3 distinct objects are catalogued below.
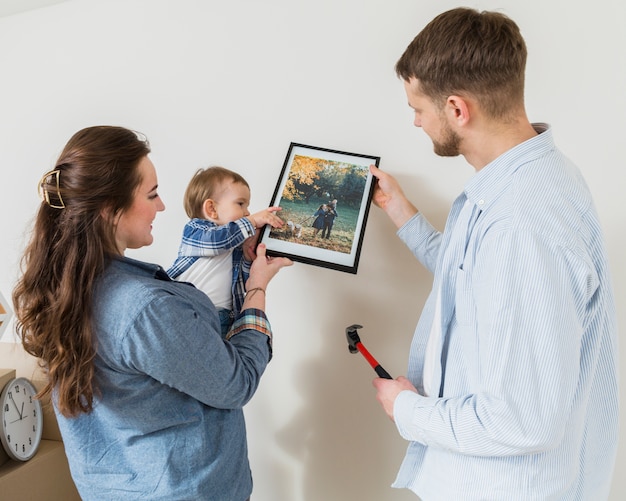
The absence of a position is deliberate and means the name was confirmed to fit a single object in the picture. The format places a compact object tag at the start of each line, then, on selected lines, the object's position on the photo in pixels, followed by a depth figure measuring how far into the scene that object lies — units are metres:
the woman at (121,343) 1.05
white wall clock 1.56
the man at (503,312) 0.87
